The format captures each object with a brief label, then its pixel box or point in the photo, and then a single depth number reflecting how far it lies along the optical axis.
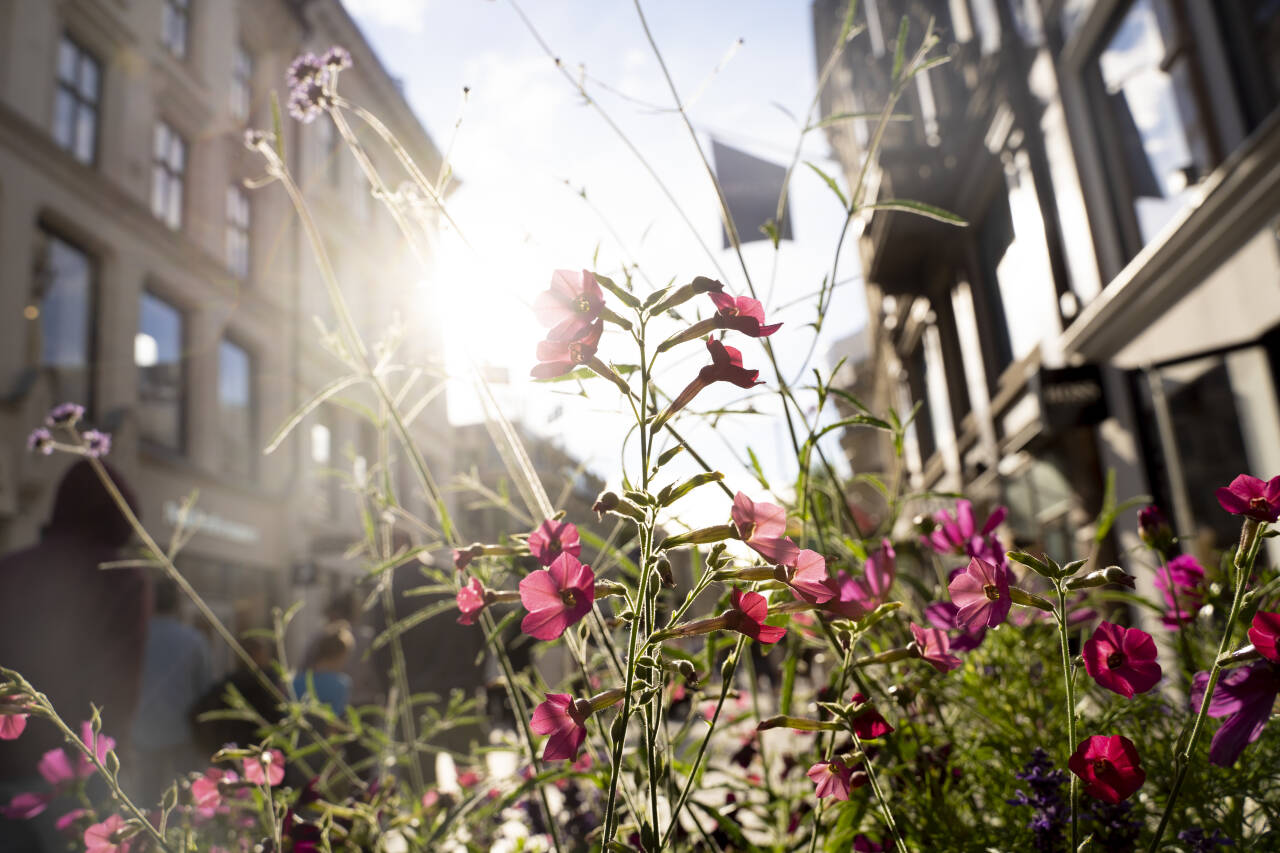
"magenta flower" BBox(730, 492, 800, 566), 0.60
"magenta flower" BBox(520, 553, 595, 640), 0.58
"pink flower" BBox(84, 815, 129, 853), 0.81
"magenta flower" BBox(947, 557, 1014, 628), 0.59
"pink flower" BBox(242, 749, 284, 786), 0.88
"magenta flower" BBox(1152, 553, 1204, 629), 1.00
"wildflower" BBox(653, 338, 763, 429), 0.66
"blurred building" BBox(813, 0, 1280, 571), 5.20
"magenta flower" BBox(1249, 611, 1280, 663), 0.57
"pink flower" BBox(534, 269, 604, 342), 0.65
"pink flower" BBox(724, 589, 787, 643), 0.61
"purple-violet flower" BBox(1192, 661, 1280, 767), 0.59
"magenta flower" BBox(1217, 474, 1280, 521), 0.56
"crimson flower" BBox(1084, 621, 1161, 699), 0.60
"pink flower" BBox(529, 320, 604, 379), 0.64
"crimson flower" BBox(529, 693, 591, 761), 0.58
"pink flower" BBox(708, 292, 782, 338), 0.66
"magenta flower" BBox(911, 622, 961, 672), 0.72
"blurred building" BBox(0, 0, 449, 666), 10.50
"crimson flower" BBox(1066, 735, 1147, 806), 0.57
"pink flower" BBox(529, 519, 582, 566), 0.61
